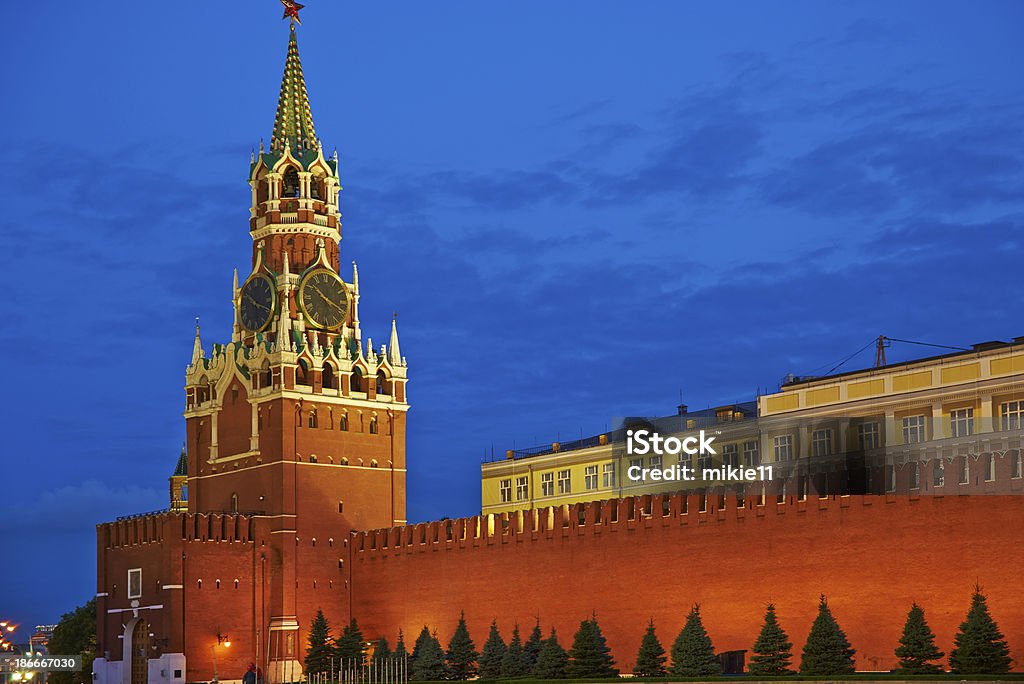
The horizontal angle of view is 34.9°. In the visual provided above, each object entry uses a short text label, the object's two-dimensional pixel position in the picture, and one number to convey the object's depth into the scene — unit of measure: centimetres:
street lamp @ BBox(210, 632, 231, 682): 7838
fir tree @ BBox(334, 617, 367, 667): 7550
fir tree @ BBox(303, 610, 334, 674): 7606
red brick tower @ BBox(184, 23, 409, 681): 8225
